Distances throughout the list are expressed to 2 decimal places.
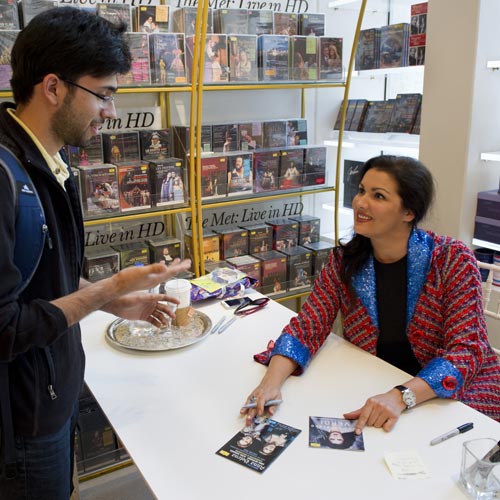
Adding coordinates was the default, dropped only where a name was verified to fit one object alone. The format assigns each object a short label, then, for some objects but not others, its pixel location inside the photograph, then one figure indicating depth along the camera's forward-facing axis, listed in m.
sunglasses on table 1.96
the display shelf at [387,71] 3.00
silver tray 1.68
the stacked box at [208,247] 2.99
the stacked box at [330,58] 3.03
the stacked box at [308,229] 3.33
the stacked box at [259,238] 3.16
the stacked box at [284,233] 3.24
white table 1.09
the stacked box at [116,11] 2.43
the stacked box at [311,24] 3.02
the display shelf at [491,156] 2.61
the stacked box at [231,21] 2.77
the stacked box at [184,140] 2.73
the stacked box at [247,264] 3.00
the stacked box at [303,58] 2.94
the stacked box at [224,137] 2.93
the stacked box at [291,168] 3.08
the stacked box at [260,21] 2.85
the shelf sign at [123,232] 2.86
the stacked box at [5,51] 2.17
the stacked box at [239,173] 2.90
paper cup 1.81
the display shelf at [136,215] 2.54
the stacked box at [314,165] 3.15
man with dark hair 1.12
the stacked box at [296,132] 3.17
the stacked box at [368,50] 3.16
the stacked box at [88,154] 2.52
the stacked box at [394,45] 3.01
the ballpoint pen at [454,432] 1.21
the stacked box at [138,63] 2.47
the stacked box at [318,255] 3.25
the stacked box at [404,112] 3.05
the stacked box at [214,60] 2.67
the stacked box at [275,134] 3.09
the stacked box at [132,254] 2.73
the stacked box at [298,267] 3.19
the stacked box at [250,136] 3.01
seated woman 1.54
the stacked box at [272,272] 3.11
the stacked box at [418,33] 2.87
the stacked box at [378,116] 3.22
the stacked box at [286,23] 2.96
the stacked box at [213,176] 2.81
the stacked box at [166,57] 2.54
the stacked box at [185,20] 2.65
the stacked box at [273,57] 2.83
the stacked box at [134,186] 2.58
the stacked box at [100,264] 2.61
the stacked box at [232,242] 3.07
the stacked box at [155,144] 2.71
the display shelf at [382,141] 3.19
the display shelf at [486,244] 2.72
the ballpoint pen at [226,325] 1.82
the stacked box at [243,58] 2.76
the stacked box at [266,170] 2.99
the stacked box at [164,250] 2.80
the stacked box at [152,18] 2.56
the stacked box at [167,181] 2.65
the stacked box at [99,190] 2.48
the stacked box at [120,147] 2.61
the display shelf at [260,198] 2.89
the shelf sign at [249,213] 3.28
